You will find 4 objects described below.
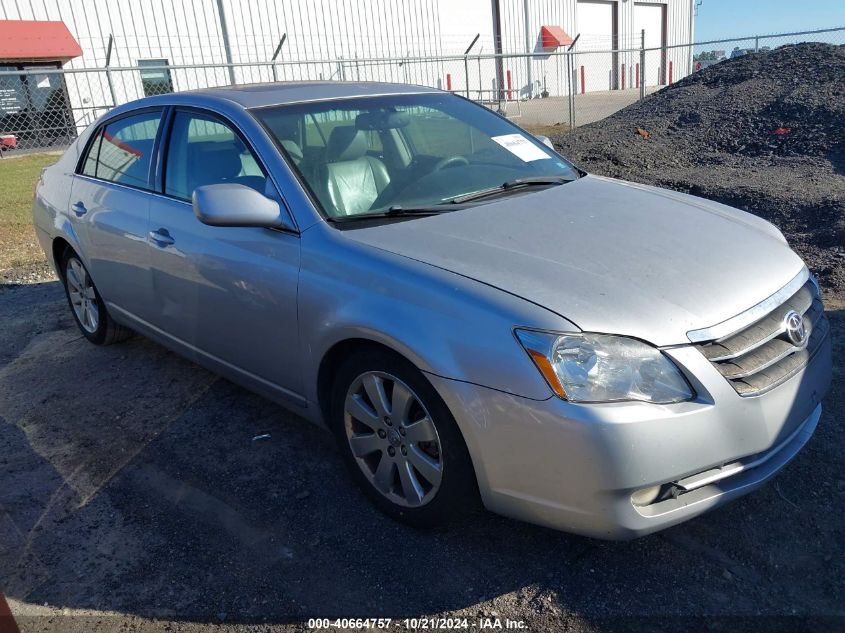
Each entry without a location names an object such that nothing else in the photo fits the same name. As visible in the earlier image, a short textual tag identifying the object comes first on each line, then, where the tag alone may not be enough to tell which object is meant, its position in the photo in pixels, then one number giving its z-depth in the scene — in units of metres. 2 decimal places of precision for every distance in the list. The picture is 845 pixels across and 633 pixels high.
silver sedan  2.28
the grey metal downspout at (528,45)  31.04
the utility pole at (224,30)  21.77
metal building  18.77
